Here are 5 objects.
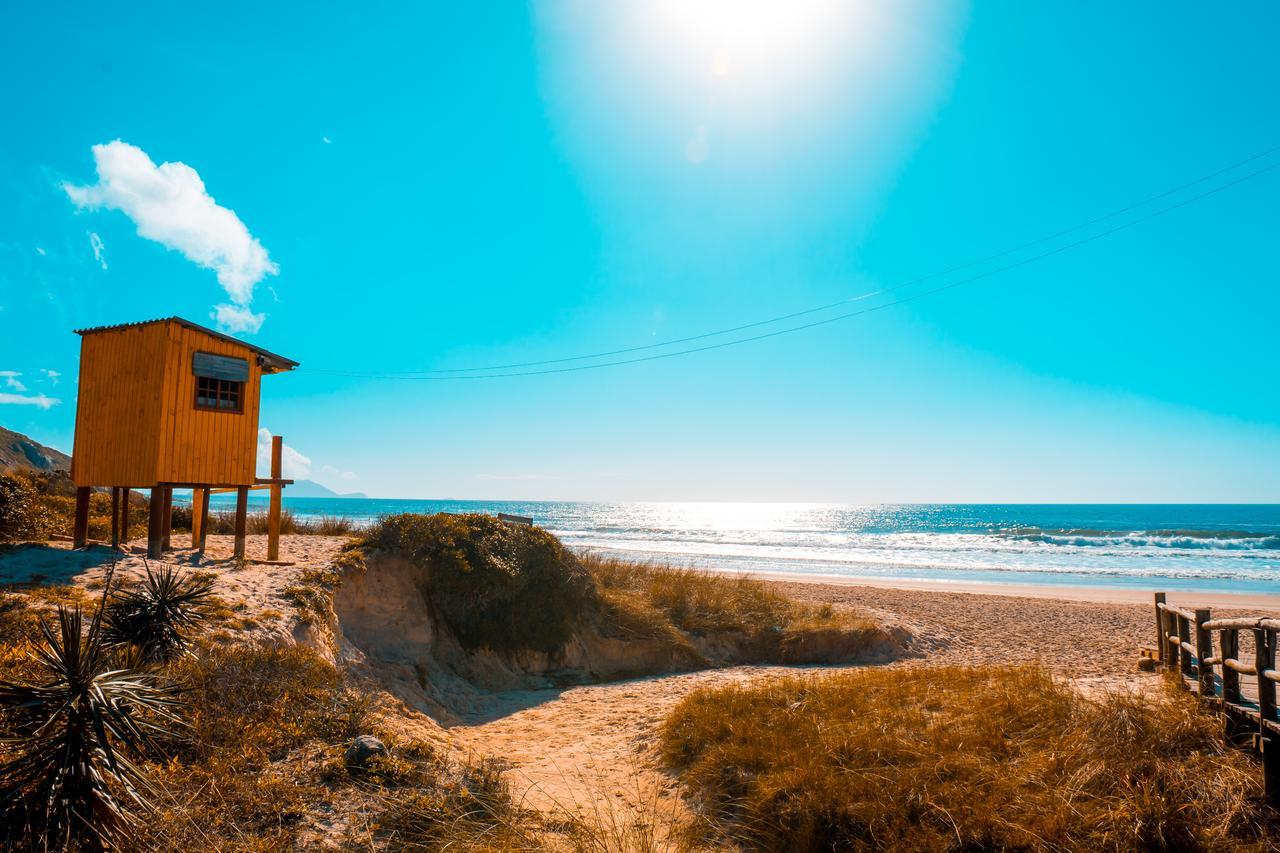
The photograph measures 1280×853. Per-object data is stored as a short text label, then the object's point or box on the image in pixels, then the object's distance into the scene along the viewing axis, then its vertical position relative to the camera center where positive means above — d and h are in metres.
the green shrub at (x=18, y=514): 11.39 -0.53
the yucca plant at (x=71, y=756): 4.08 -1.75
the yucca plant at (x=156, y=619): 6.62 -1.42
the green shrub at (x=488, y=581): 12.80 -1.89
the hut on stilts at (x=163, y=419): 11.44 +1.19
